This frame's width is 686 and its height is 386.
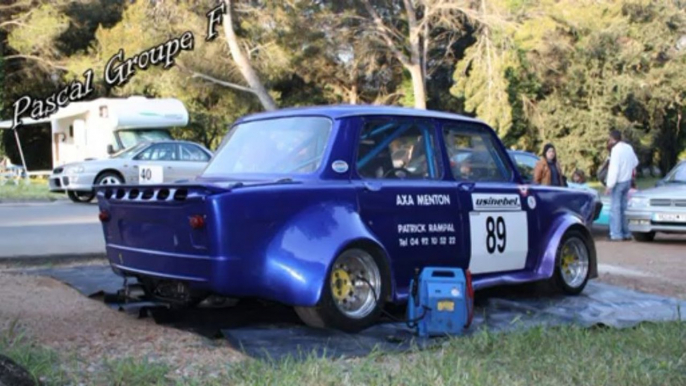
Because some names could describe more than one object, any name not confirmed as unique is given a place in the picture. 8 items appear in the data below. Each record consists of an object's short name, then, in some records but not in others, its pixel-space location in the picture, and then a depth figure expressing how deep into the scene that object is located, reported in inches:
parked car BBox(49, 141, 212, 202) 751.1
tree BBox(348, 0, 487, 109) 1221.1
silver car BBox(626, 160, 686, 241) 510.0
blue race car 215.3
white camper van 878.4
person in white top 522.9
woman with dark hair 513.7
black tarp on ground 211.9
